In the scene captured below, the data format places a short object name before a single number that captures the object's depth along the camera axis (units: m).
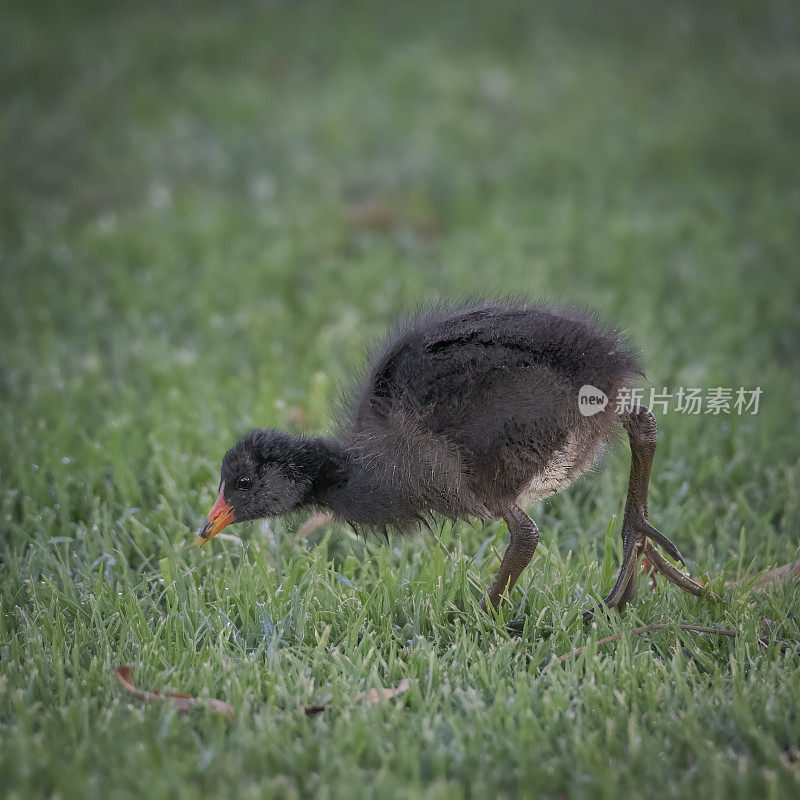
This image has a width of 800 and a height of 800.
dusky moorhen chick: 5.93
